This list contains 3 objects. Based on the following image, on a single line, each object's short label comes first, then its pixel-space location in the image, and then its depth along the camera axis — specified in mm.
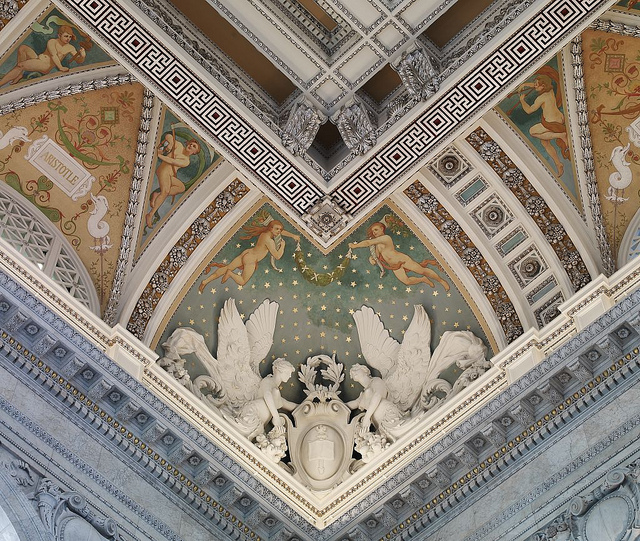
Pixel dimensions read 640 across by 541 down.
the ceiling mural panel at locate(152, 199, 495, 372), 15891
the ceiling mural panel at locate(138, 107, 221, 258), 15594
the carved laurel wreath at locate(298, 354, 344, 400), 16000
